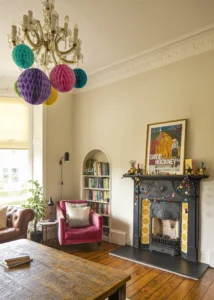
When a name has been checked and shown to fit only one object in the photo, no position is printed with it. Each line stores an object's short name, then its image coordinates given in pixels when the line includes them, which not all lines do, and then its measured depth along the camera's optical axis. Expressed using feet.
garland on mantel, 11.99
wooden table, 5.31
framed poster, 12.48
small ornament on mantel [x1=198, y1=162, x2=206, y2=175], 11.55
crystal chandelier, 6.77
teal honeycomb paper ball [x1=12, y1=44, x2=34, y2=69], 6.86
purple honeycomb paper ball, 6.42
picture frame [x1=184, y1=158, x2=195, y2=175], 11.69
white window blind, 15.84
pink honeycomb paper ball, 7.16
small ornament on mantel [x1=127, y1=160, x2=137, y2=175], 13.93
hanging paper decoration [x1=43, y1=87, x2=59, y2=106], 8.24
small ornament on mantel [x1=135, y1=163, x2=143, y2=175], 13.76
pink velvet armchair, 13.00
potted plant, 14.40
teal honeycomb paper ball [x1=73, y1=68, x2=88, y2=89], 8.18
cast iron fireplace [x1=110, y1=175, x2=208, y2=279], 11.60
